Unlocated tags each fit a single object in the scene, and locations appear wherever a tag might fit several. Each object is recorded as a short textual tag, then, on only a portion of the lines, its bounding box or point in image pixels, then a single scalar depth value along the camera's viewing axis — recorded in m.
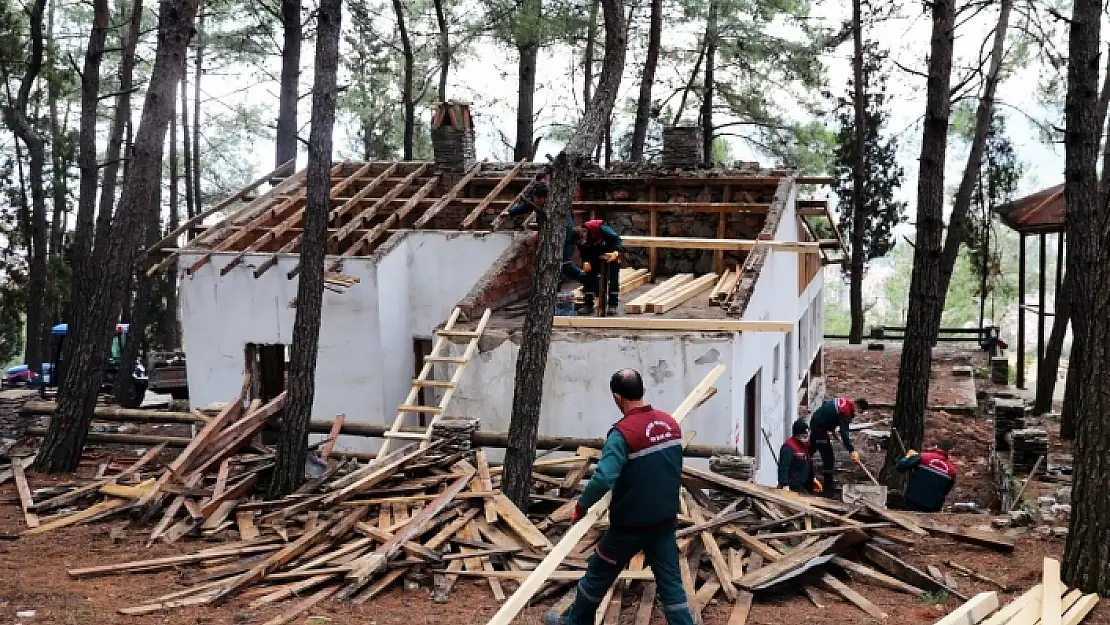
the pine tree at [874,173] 33.84
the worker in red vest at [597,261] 14.07
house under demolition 13.77
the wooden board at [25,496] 10.27
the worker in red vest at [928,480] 11.36
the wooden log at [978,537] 8.71
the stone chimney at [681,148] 19.62
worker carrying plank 6.55
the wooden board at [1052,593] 6.91
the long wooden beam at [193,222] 16.38
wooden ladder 12.12
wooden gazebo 22.02
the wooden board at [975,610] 6.91
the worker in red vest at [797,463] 13.16
